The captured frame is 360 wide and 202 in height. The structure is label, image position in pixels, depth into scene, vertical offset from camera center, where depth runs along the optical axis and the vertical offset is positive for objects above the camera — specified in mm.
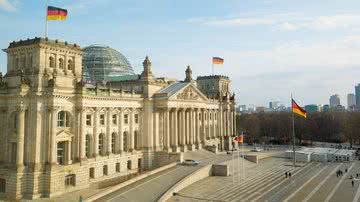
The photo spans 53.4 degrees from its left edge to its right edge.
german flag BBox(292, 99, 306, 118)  74000 +2898
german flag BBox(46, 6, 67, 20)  57094 +17963
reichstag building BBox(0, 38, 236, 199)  54719 +231
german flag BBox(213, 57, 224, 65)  106294 +18742
